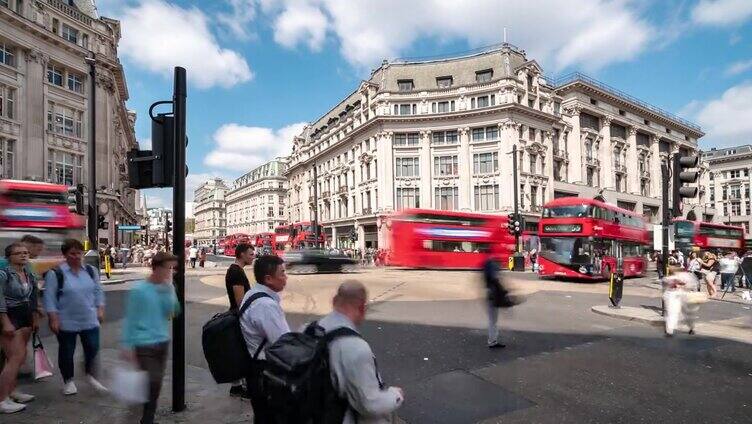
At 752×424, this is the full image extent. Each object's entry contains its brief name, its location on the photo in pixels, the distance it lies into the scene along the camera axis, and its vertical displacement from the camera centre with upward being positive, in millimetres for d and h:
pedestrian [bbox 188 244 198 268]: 29472 -1720
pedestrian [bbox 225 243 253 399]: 4734 -591
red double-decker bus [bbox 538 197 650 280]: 19391 -634
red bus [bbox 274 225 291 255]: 43969 -992
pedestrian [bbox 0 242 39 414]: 4176 -859
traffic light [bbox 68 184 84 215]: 11266 +808
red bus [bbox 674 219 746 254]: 31781 -1065
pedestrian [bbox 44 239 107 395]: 4471 -793
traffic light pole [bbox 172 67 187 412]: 4203 -33
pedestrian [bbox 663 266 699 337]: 8359 -1545
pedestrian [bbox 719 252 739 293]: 15984 -1747
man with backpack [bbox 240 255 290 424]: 2811 -599
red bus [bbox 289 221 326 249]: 41906 -683
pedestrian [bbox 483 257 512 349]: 6867 -1108
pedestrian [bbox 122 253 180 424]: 3520 -784
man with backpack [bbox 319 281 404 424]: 2084 -753
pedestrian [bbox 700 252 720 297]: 15336 -1783
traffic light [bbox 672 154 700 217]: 9305 +956
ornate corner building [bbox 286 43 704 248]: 45938 +9699
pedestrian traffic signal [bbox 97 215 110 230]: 13821 +293
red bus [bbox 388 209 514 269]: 24141 -756
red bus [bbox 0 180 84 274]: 15047 +603
